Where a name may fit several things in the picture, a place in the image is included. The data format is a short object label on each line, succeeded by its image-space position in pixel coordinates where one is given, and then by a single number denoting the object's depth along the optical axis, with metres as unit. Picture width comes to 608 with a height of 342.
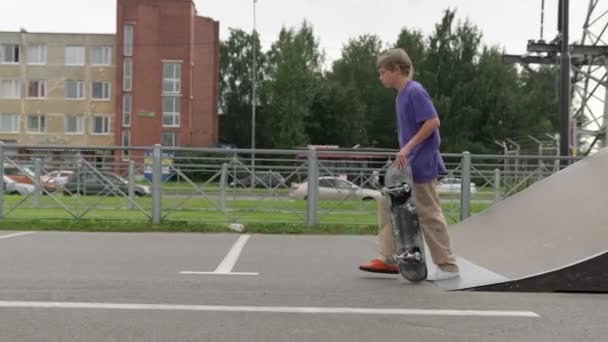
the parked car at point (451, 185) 11.60
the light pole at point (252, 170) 12.26
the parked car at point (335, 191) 11.70
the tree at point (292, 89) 60.34
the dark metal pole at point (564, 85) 13.34
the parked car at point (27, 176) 12.04
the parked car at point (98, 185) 11.95
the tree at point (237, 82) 70.38
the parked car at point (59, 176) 12.36
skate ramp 4.74
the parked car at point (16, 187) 12.20
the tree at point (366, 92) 63.94
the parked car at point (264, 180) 12.22
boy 5.21
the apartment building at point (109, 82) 60.09
